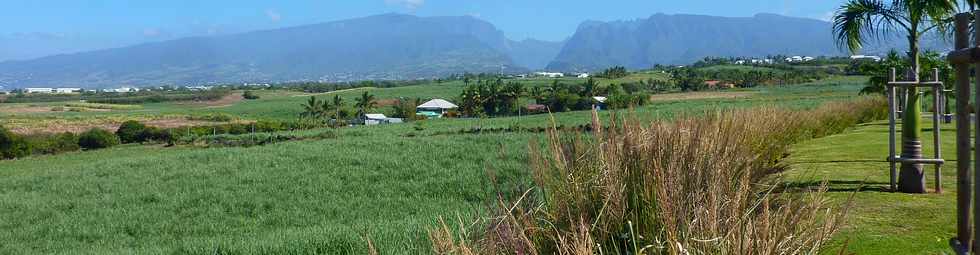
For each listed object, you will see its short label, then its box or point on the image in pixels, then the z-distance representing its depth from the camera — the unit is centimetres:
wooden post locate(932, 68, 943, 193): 732
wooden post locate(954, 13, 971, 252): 379
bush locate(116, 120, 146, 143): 5641
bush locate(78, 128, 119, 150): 5266
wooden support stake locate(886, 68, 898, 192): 755
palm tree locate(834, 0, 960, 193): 748
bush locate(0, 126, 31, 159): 4722
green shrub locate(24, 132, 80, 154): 4941
